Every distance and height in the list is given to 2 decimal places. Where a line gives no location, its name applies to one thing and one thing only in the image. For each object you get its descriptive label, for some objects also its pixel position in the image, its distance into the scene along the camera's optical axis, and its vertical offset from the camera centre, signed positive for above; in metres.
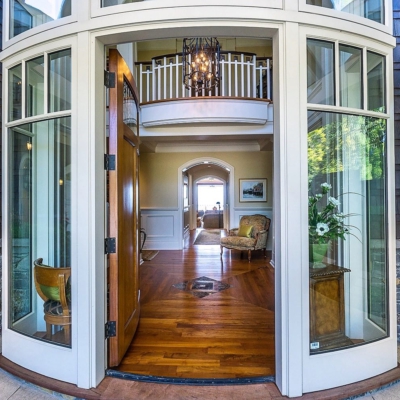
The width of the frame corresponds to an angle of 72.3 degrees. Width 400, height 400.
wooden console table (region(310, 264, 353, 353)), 1.83 -0.78
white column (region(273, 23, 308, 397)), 1.73 -0.06
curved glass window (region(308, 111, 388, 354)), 1.93 -0.20
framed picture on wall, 7.33 +0.32
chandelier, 4.73 +2.43
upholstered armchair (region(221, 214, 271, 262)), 6.02 -0.79
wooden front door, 1.97 -0.07
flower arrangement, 1.92 -0.14
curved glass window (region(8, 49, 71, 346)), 1.94 +0.01
